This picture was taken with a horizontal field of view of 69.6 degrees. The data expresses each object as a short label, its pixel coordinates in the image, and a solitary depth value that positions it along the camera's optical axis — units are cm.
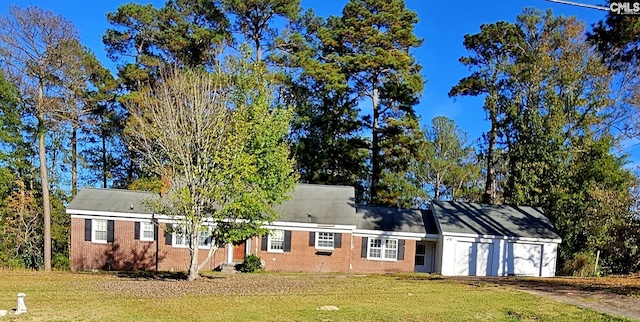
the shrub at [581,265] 2420
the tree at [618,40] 1052
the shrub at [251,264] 2161
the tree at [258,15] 2838
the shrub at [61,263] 2420
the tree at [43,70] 2148
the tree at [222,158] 1561
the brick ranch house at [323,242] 2259
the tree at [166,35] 2855
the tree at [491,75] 3092
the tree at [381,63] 2930
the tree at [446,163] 3650
